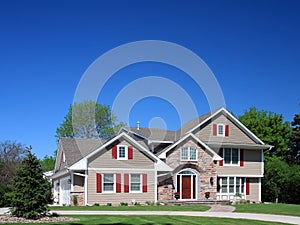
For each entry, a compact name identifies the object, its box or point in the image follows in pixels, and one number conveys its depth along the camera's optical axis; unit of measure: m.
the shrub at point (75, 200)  28.38
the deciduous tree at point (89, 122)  50.25
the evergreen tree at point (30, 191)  16.45
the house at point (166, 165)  28.98
